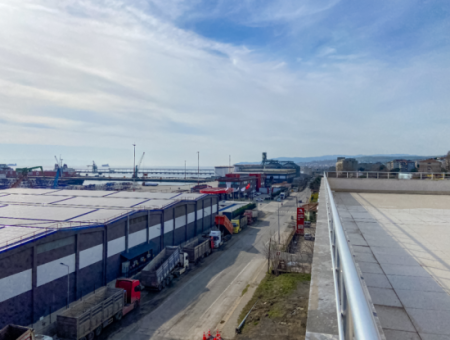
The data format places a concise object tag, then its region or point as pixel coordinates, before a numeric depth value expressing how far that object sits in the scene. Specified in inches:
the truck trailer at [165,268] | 699.4
